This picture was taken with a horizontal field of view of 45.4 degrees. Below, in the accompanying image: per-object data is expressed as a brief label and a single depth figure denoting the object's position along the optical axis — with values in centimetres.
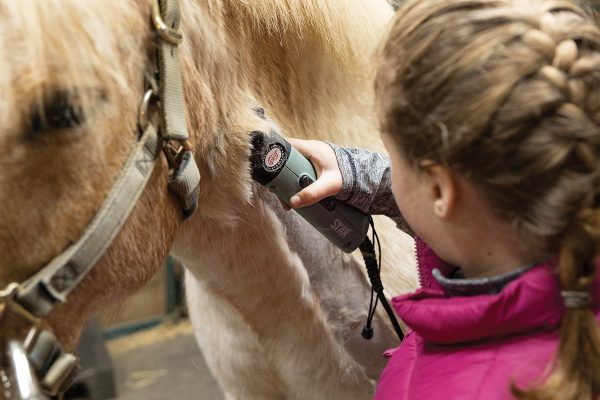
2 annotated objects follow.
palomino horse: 69
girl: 64
